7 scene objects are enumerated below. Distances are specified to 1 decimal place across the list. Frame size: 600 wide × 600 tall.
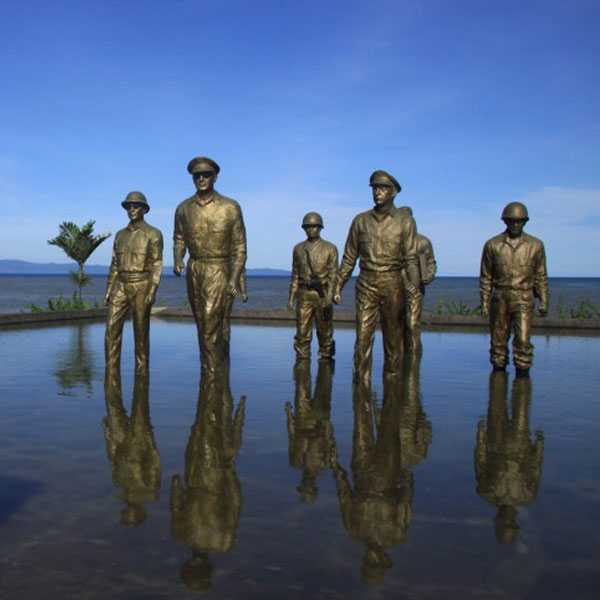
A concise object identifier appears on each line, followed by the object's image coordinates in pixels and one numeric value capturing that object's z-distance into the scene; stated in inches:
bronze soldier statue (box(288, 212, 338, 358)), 438.0
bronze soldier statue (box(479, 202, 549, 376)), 390.0
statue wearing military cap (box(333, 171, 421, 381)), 335.9
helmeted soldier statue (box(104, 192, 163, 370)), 370.6
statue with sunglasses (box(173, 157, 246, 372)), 333.1
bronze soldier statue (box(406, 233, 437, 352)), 459.2
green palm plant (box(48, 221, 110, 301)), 928.9
